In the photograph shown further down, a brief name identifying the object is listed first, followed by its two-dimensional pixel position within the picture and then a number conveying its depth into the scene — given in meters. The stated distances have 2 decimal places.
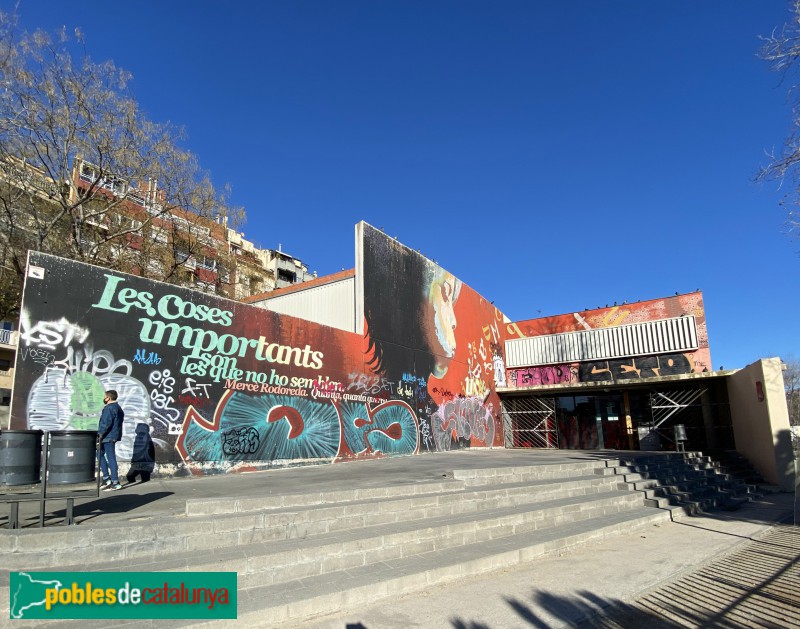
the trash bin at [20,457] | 4.52
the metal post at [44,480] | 4.50
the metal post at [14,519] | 4.53
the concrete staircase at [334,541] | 4.30
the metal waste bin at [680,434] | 16.77
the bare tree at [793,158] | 8.07
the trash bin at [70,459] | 4.69
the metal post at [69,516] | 4.76
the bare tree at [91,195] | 13.83
